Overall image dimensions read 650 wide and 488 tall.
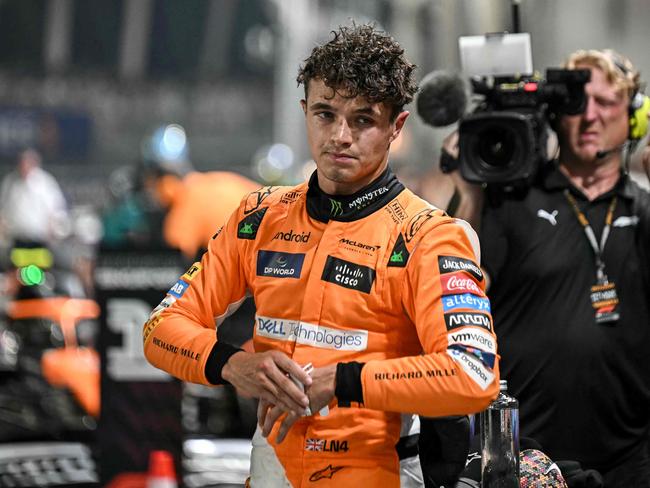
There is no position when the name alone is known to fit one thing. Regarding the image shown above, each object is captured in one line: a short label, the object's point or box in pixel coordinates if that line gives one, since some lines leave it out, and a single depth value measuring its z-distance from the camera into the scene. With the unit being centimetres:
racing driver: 541
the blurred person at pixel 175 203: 1584
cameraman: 824
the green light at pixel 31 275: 1620
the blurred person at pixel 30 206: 3265
